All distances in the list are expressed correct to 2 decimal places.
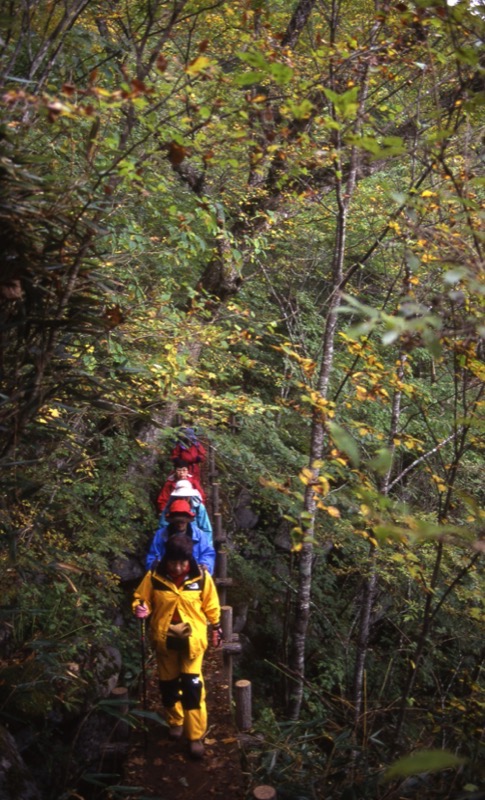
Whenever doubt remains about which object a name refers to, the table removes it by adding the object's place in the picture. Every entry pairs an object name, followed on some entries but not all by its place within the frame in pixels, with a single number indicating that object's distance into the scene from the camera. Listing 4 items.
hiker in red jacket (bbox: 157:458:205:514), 6.18
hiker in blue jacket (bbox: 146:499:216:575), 4.52
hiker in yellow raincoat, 4.22
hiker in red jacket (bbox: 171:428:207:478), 6.76
